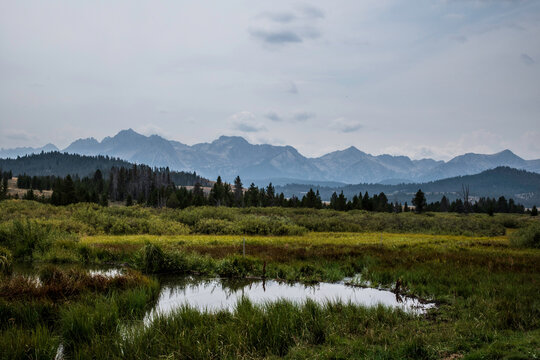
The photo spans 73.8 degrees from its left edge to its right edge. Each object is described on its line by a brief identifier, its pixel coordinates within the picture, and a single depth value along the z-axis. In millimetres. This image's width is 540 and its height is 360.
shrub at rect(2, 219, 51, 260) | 26688
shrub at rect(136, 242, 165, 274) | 22514
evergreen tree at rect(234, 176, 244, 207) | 138075
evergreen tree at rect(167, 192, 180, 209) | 113712
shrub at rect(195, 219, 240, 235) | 50188
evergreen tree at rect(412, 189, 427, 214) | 104688
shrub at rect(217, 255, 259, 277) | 22273
